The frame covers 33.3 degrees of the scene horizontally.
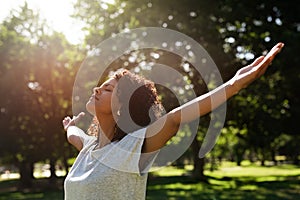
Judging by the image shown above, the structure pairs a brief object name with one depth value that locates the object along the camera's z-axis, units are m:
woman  2.19
